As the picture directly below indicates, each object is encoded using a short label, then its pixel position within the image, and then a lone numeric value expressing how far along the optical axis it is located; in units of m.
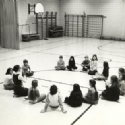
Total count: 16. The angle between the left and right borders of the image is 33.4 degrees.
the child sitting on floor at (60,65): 7.68
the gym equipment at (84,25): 17.36
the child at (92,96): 4.67
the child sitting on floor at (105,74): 6.58
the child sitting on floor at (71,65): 7.62
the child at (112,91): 4.88
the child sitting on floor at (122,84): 5.28
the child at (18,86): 5.20
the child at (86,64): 7.61
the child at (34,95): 4.68
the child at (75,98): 4.50
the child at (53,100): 4.24
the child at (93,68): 7.12
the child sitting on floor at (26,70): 6.83
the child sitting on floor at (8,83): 5.69
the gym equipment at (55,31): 17.66
